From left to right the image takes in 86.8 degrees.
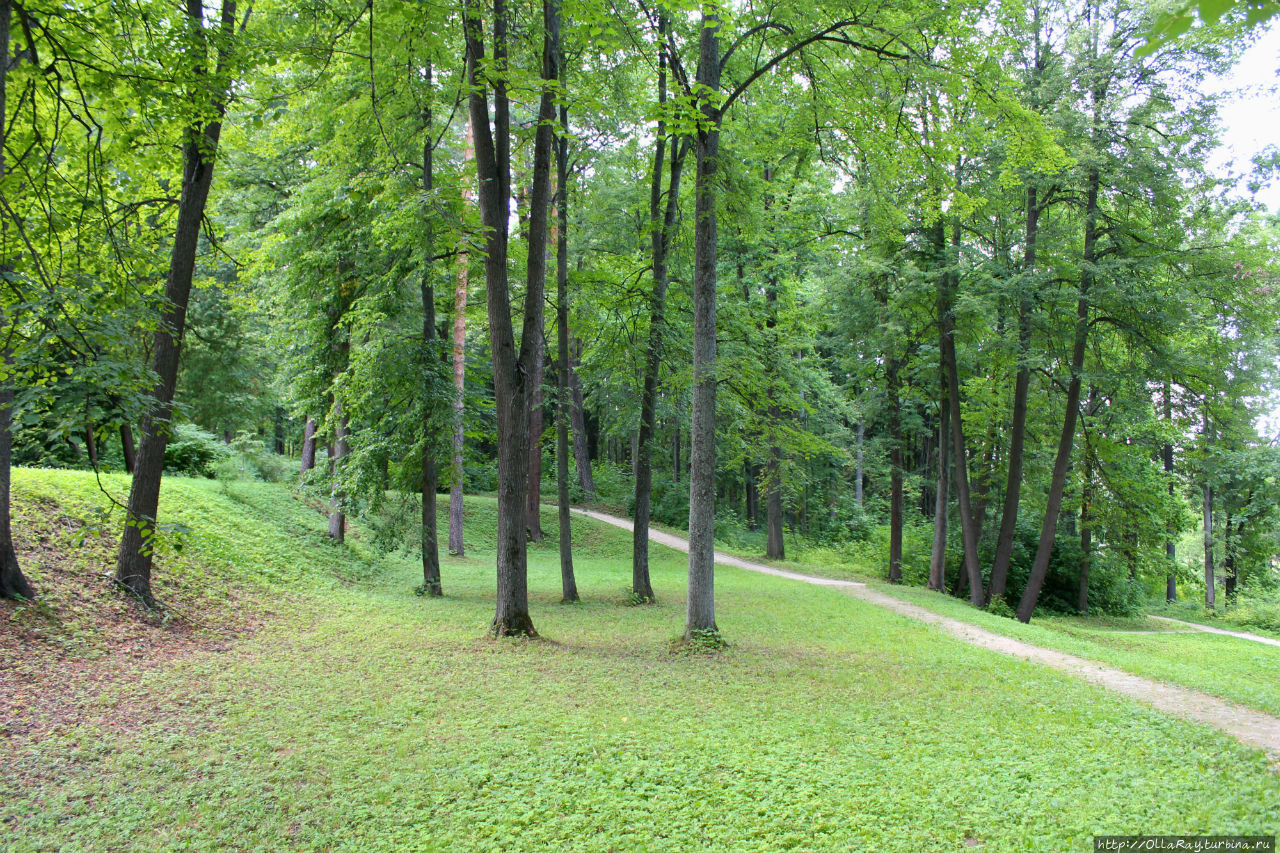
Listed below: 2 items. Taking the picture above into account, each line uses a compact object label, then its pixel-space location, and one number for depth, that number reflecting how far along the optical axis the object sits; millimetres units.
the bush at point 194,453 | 13836
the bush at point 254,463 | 15539
